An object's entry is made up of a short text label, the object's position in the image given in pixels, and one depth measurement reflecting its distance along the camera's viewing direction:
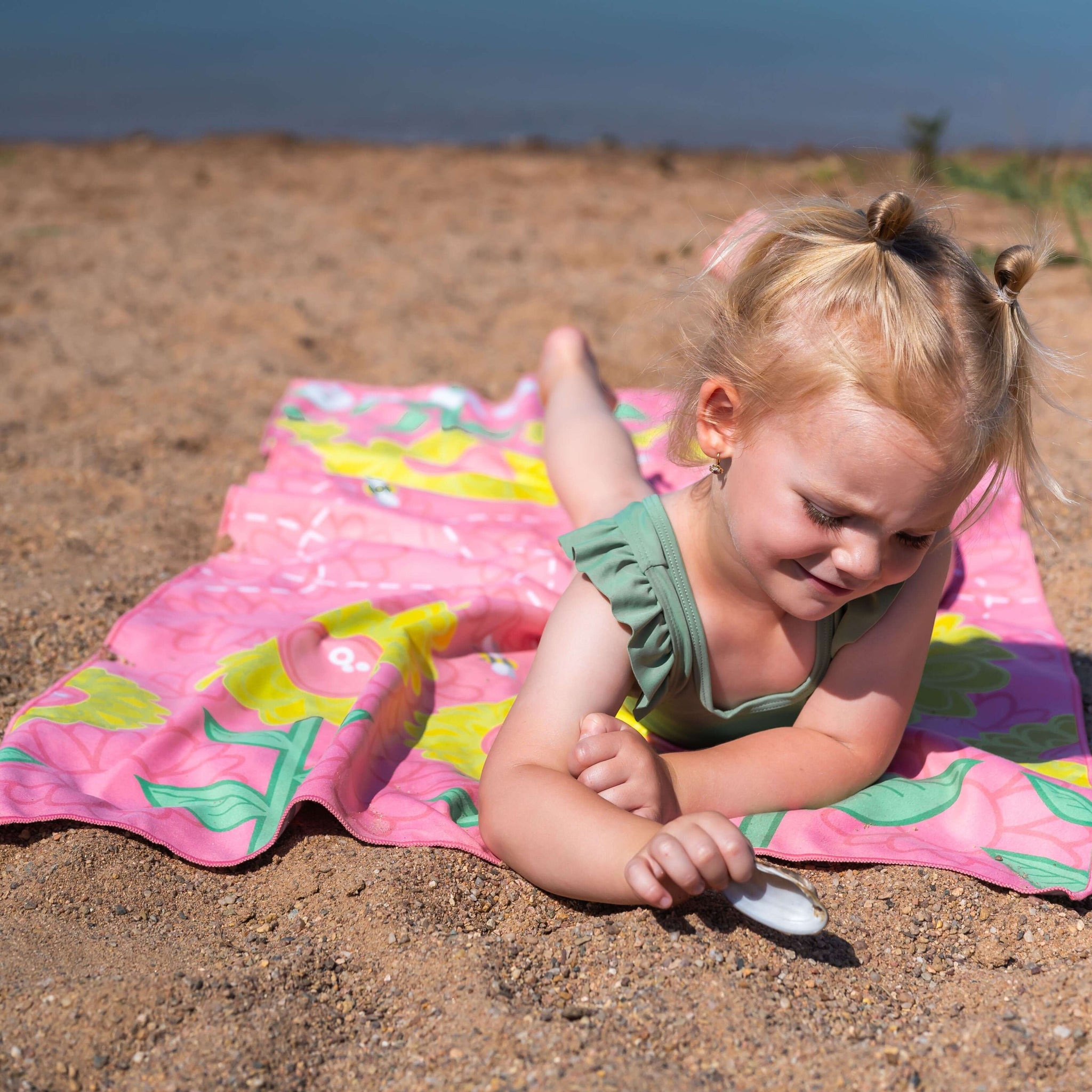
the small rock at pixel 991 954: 1.57
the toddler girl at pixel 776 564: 1.47
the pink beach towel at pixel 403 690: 1.81
